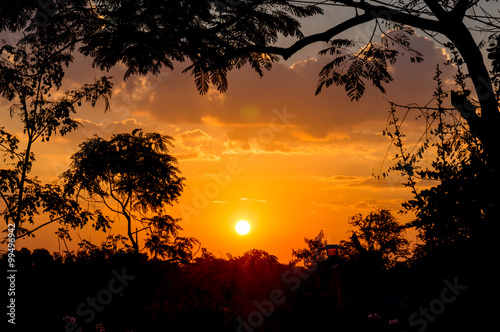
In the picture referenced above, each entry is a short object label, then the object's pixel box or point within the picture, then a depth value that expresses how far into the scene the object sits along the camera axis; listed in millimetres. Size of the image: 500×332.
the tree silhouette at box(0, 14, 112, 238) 20828
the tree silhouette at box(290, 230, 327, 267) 37947
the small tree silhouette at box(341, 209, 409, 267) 42175
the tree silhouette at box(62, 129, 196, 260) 22828
